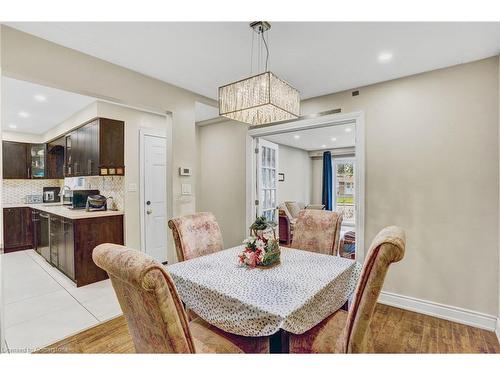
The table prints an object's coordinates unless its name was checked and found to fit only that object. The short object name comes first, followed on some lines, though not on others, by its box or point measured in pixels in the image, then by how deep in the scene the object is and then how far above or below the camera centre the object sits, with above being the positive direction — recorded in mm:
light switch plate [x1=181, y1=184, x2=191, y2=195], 3084 -56
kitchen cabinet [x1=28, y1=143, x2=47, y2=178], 5391 +529
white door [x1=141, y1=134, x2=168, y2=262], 3855 -189
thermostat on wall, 3047 +159
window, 8031 -44
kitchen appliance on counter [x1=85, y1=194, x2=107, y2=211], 3692 -268
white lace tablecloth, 1185 -554
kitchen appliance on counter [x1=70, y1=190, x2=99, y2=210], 4117 -207
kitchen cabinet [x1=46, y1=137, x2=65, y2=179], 5398 +489
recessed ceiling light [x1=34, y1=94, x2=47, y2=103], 3362 +1146
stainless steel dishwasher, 4133 -889
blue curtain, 7945 +203
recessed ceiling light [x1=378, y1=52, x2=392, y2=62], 2174 +1102
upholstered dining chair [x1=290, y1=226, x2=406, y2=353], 996 -416
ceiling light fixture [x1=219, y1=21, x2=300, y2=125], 1645 +581
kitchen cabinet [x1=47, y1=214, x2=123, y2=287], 3201 -743
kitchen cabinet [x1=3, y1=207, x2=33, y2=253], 4863 -852
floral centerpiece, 1721 -428
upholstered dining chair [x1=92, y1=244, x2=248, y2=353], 845 -406
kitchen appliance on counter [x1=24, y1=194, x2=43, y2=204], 5451 -312
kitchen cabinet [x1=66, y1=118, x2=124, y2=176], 3453 +505
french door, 3838 +87
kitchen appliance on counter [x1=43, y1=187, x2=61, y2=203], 5547 -232
